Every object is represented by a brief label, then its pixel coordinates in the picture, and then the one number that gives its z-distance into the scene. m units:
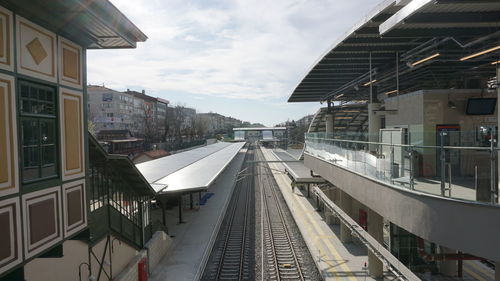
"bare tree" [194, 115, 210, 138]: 107.40
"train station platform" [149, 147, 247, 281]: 12.13
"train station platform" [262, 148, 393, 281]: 12.07
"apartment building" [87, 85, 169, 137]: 63.81
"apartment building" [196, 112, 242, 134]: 156.55
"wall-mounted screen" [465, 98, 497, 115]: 11.27
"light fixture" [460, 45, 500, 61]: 9.05
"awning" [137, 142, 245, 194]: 16.33
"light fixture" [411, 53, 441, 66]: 10.49
